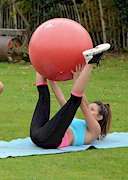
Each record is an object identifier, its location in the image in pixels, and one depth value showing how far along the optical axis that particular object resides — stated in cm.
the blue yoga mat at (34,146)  827
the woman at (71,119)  845
